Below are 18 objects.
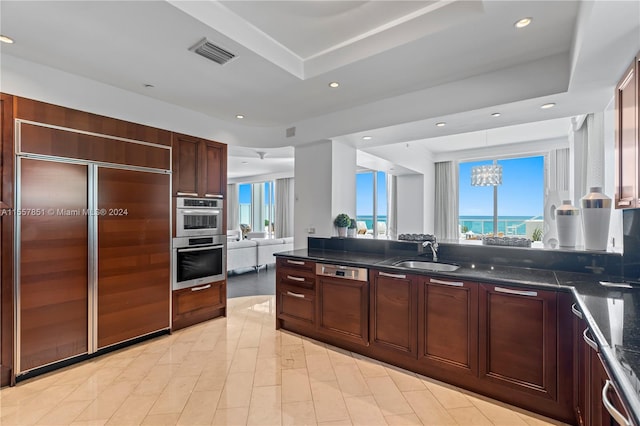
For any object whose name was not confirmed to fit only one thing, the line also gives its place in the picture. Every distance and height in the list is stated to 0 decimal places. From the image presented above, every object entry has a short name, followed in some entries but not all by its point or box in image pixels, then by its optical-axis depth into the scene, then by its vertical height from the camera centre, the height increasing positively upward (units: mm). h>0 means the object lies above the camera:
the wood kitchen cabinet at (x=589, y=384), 1156 -836
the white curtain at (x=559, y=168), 6051 +931
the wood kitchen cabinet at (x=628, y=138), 1684 +464
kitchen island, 1599 -787
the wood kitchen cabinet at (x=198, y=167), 3518 +584
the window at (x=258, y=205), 10984 +290
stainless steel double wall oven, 3512 -389
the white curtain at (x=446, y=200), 7574 +335
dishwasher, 2855 -912
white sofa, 6362 -914
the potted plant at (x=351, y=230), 3973 -234
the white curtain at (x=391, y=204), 7964 +242
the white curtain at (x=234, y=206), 11547 +261
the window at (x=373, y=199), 8273 +389
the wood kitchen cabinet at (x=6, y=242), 2316 -234
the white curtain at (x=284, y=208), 10203 +165
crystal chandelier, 5684 +736
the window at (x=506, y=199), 6613 +323
